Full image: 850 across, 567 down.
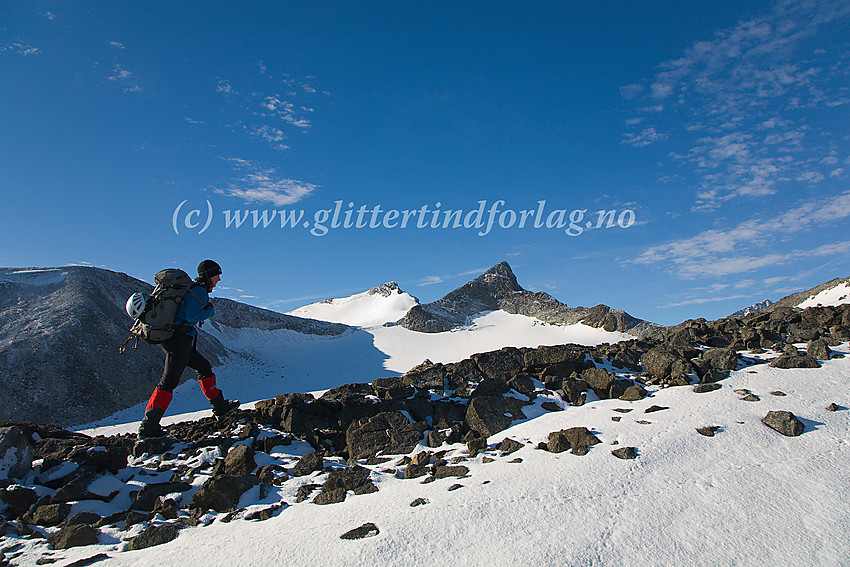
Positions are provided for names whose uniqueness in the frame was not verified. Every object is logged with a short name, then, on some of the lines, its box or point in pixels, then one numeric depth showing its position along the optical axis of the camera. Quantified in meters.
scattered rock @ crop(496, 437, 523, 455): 5.22
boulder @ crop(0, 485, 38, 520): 4.49
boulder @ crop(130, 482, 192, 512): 4.70
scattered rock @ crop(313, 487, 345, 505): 4.46
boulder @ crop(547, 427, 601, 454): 4.90
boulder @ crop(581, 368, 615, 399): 6.69
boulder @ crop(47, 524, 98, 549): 3.89
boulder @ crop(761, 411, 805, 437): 4.63
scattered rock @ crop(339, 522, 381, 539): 3.56
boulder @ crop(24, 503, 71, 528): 4.31
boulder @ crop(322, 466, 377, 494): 4.68
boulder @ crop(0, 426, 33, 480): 4.97
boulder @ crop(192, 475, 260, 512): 4.52
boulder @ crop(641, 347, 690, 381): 6.73
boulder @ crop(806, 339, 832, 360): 6.46
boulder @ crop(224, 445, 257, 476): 5.21
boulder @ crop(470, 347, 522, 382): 7.94
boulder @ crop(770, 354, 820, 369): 6.24
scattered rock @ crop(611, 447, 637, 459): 4.52
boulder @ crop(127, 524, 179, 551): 3.85
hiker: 6.39
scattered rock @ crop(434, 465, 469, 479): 4.72
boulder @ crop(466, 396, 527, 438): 6.04
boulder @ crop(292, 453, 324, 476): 5.27
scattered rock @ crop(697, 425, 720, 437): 4.77
